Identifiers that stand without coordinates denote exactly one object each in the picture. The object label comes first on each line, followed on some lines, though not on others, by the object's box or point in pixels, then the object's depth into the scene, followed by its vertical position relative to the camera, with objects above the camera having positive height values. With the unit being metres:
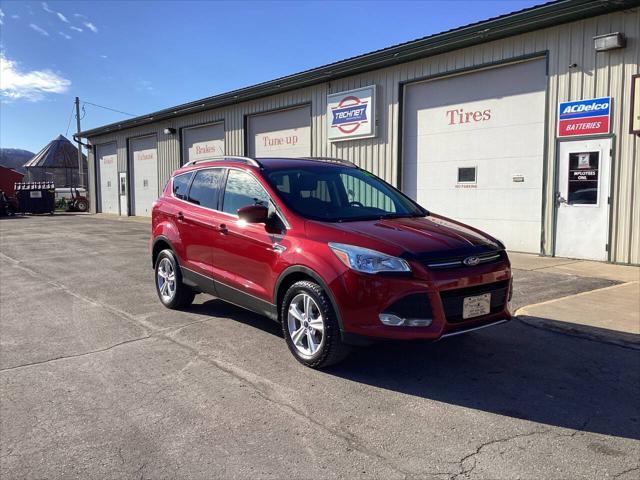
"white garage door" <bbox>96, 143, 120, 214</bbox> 30.70 +1.22
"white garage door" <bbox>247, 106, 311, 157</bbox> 17.08 +2.16
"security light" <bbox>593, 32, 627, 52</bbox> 9.53 +2.82
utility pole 49.62 +7.65
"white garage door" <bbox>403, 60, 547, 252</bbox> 11.28 +1.12
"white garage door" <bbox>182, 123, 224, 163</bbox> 21.45 +2.35
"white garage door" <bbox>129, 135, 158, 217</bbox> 26.56 +1.23
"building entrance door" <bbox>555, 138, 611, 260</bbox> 10.07 -0.05
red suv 3.97 -0.51
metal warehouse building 9.83 +1.75
